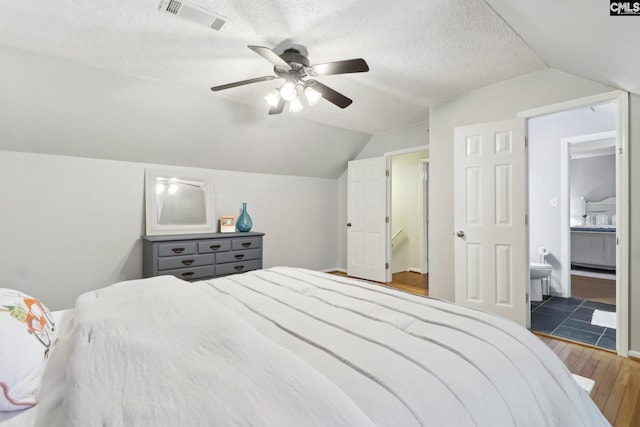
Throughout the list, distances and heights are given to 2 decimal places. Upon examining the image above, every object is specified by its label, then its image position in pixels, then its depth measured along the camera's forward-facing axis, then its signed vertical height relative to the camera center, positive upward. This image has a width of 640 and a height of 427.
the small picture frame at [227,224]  3.97 -0.15
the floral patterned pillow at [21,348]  0.76 -0.40
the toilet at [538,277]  3.62 -0.83
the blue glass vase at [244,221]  4.07 -0.12
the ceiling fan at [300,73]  1.97 +0.99
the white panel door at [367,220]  4.59 -0.13
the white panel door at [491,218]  2.84 -0.07
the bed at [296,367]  0.66 -0.45
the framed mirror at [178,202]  3.49 +0.14
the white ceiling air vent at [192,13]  1.75 +1.24
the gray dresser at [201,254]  3.06 -0.47
